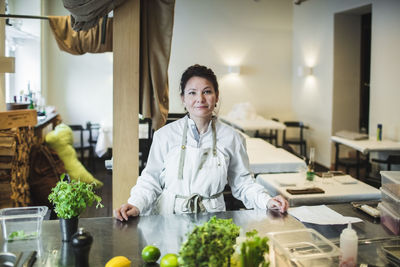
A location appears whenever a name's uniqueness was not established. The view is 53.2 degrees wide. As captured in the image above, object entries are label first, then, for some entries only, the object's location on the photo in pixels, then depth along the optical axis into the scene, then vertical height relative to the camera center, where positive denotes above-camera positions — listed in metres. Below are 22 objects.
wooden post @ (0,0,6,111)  4.10 +0.28
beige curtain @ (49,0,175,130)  2.64 +0.31
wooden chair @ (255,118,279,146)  7.90 -0.63
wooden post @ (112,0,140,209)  2.60 +0.03
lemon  1.37 -0.55
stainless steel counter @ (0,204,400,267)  1.53 -0.57
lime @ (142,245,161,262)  1.44 -0.54
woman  2.16 -0.33
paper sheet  1.95 -0.56
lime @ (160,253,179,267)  1.31 -0.52
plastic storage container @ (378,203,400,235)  1.87 -0.54
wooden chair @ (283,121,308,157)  7.93 -0.70
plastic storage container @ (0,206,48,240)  1.66 -0.52
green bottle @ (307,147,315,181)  3.41 -0.56
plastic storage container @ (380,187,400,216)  1.90 -0.46
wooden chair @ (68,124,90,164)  7.57 -0.84
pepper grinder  1.35 -0.49
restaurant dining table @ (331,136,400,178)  5.07 -0.51
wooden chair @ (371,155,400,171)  4.86 -0.65
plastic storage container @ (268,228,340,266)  1.43 -0.54
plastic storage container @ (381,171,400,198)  1.93 -0.38
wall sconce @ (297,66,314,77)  8.05 +0.69
